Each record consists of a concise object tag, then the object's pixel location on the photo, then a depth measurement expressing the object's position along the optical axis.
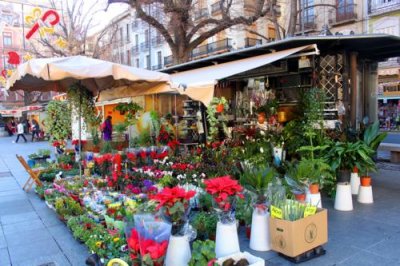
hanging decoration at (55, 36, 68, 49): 13.70
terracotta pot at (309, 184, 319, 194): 4.64
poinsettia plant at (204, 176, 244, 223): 3.27
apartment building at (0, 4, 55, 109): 40.28
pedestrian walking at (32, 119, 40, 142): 21.86
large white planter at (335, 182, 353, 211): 5.08
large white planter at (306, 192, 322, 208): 4.62
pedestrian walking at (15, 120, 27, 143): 20.74
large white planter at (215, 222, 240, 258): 3.43
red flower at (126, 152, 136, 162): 7.00
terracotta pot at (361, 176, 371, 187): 5.37
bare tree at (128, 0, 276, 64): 13.37
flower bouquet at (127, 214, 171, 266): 2.75
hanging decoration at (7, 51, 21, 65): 12.10
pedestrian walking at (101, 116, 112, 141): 10.48
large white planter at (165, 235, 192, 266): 3.10
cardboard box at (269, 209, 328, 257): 3.32
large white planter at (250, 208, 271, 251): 3.76
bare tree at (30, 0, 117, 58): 24.62
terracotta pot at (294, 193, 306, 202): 4.29
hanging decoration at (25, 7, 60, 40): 10.88
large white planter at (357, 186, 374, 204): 5.41
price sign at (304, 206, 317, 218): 3.48
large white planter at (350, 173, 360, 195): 5.86
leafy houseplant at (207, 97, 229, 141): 8.27
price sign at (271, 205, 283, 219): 3.45
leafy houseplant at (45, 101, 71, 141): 7.47
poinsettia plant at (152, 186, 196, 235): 3.01
